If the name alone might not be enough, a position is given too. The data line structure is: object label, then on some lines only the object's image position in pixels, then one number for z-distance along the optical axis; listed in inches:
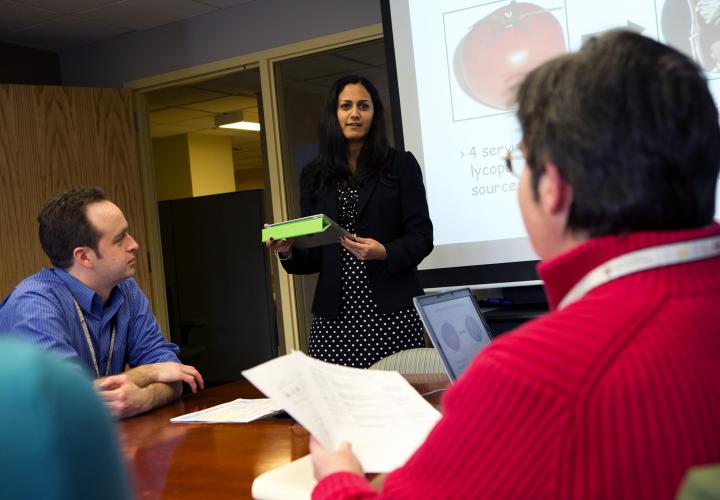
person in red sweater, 24.2
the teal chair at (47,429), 12.3
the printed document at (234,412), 64.0
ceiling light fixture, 287.6
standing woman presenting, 98.0
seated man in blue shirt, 75.3
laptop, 59.4
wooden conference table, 46.5
